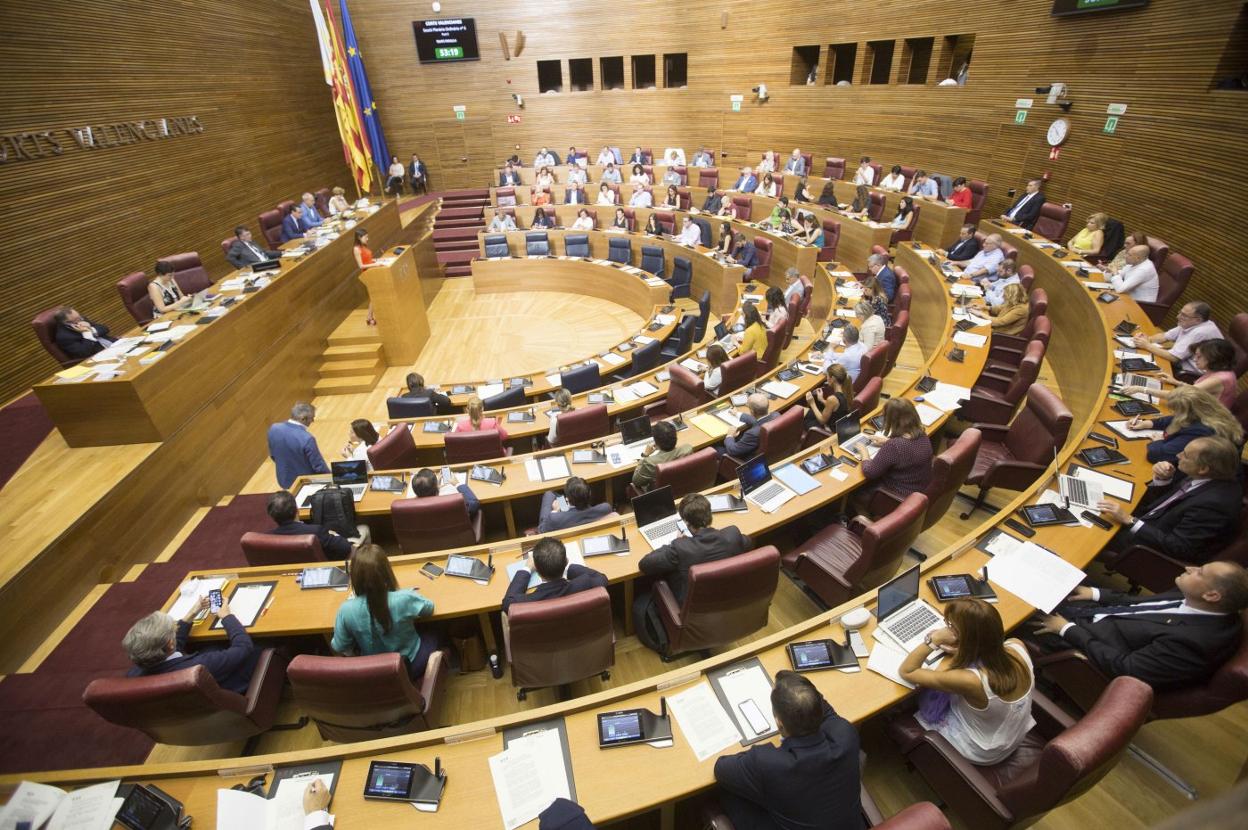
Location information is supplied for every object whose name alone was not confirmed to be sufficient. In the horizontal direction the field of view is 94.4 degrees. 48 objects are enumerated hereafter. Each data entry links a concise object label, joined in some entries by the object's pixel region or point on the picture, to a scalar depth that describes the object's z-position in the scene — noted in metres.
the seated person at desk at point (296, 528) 3.97
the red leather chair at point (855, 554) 3.41
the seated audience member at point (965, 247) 8.77
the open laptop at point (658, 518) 3.84
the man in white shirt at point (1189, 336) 5.12
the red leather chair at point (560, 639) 2.91
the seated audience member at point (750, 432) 4.78
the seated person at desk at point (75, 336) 6.02
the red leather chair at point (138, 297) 7.10
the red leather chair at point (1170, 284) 6.30
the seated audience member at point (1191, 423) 3.73
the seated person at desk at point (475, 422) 5.38
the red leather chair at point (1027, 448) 4.24
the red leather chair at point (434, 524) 4.16
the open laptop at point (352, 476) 4.71
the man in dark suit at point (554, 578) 3.10
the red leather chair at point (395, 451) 5.00
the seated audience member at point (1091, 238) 7.70
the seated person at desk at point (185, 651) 2.87
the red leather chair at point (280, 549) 3.87
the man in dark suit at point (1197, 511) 3.29
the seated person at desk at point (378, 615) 3.04
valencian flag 12.37
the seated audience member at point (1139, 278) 6.35
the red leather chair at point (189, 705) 2.75
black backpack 4.21
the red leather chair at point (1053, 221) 8.70
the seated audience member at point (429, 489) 4.39
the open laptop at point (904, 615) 2.96
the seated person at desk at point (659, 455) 4.35
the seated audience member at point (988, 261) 8.02
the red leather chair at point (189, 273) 7.89
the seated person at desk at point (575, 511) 3.97
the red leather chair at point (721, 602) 3.12
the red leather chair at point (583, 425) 5.31
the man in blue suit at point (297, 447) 5.08
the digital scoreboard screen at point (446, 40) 14.97
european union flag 13.97
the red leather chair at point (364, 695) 2.71
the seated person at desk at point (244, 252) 8.73
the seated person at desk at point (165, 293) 7.12
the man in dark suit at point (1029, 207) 9.19
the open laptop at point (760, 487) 4.10
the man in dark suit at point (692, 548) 3.37
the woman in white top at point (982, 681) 2.35
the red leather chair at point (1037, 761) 2.07
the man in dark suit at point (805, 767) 2.16
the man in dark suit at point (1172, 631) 2.56
